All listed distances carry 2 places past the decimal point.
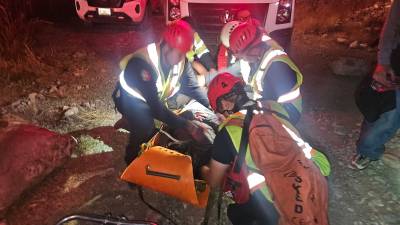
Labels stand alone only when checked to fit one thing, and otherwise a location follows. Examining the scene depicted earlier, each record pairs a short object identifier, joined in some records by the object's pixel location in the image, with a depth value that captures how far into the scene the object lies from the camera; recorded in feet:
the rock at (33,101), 14.64
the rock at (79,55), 19.48
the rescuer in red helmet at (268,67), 9.27
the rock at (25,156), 9.92
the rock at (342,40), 22.65
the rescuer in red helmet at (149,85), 10.16
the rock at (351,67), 17.76
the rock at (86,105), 15.06
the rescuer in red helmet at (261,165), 6.18
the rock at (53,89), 15.97
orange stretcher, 8.32
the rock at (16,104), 14.66
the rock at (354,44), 21.81
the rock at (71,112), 14.11
